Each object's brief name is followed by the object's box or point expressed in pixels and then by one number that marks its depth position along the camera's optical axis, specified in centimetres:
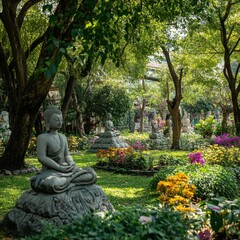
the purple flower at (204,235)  397
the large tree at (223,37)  1714
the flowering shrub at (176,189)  562
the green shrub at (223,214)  387
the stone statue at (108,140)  1848
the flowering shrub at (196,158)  1075
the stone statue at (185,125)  3639
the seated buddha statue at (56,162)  604
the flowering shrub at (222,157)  1095
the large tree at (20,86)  1072
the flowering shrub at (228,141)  1488
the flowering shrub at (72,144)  1884
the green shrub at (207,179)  804
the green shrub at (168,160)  1233
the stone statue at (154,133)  2280
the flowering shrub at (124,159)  1242
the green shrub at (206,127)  2799
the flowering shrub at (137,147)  1639
